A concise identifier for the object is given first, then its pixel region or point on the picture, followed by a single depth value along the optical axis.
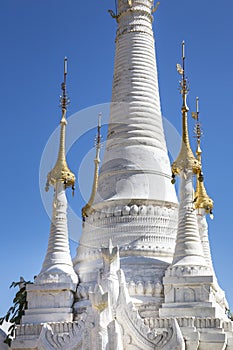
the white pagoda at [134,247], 20.20
